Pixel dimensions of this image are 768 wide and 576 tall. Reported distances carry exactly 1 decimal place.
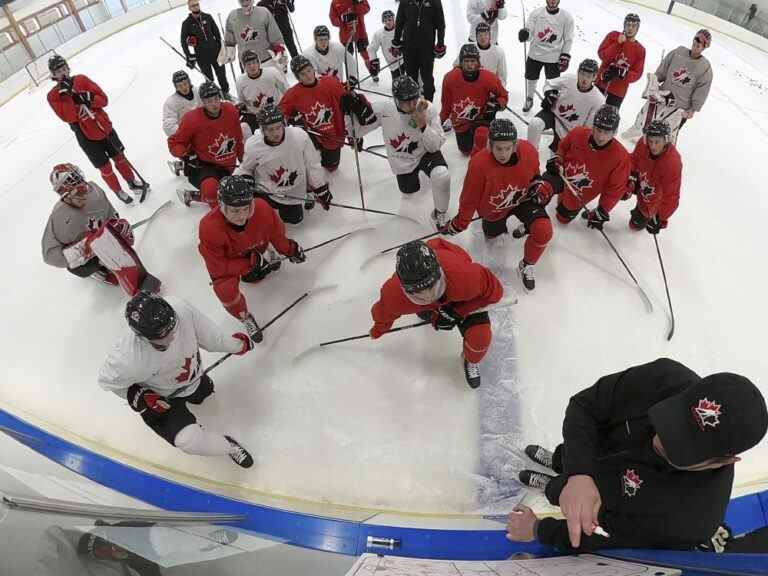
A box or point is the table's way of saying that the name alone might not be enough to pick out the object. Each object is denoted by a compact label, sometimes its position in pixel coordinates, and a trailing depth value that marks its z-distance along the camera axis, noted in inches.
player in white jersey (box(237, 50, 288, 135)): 144.2
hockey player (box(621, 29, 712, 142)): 137.8
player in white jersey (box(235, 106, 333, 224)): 113.9
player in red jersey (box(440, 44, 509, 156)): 134.2
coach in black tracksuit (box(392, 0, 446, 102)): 160.7
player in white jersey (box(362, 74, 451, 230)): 116.0
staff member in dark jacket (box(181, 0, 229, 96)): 170.2
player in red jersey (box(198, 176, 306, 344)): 92.4
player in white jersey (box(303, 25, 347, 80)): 165.8
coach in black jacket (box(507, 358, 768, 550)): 37.0
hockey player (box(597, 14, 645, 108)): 151.6
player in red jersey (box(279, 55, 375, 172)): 130.5
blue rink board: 63.6
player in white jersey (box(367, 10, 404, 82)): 186.1
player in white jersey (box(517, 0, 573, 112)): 161.5
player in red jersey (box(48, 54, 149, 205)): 130.7
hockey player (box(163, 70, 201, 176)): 136.7
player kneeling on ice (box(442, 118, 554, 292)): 101.9
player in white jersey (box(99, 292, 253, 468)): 68.6
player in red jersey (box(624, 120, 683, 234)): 106.4
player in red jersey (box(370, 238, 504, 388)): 72.5
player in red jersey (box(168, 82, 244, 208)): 123.0
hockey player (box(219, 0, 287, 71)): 172.1
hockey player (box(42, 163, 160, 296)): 102.1
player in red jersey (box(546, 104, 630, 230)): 107.5
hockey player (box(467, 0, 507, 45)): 179.3
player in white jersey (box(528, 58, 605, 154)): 132.0
